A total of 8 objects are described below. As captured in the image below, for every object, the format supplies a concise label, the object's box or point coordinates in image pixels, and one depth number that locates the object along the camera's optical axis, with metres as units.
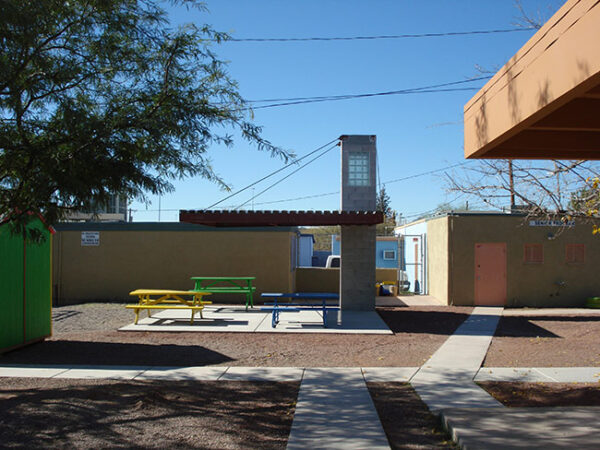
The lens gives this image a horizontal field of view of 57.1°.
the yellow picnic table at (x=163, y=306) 12.77
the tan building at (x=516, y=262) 17.97
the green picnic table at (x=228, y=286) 15.53
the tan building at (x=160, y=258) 18.09
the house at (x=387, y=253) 27.45
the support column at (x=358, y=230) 15.04
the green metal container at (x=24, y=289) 9.38
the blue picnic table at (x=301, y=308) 12.61
